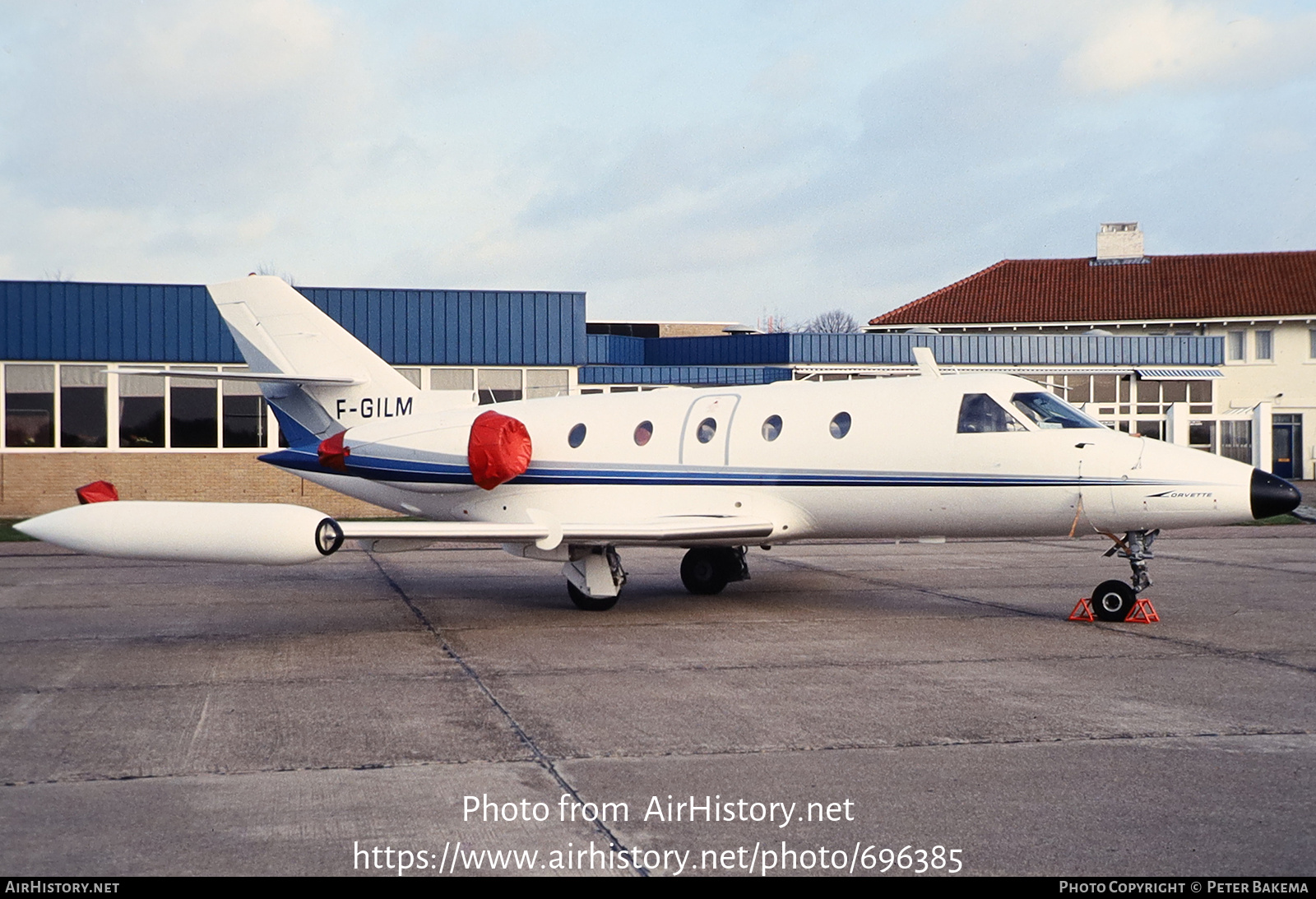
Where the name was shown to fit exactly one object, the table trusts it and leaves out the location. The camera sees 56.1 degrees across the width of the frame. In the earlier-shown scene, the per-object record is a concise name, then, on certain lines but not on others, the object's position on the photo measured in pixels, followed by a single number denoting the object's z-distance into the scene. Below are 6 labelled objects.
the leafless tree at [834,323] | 123.62
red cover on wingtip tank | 12.27
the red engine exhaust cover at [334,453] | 16.62
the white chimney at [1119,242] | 53.31
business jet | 12.17
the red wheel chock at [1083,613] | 13.27
